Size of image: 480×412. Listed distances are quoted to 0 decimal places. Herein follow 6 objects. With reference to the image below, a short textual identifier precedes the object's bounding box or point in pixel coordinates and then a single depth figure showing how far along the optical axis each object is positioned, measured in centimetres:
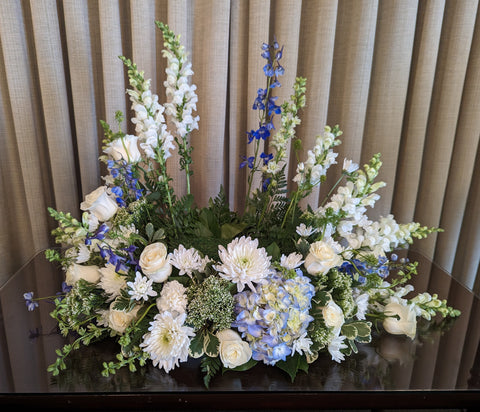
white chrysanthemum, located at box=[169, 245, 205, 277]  68
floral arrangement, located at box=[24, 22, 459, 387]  63
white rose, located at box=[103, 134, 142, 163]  73
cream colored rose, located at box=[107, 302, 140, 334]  67
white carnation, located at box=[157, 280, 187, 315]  64
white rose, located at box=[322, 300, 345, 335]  65
